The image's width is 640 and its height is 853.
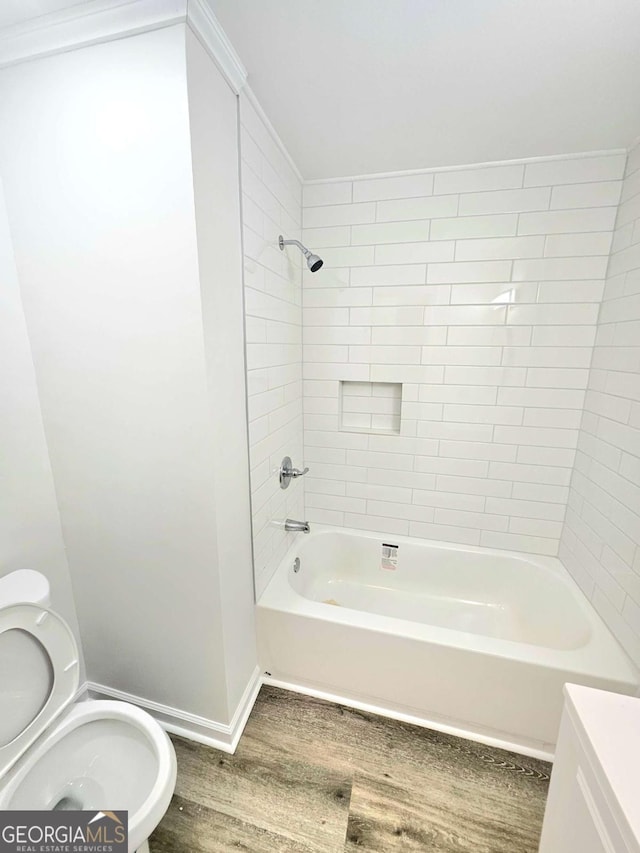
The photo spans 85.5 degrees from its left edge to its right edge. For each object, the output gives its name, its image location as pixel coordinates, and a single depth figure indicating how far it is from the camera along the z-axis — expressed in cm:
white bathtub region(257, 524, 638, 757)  134
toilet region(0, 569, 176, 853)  97
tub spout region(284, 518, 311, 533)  179
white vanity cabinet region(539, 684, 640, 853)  60
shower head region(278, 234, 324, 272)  151
